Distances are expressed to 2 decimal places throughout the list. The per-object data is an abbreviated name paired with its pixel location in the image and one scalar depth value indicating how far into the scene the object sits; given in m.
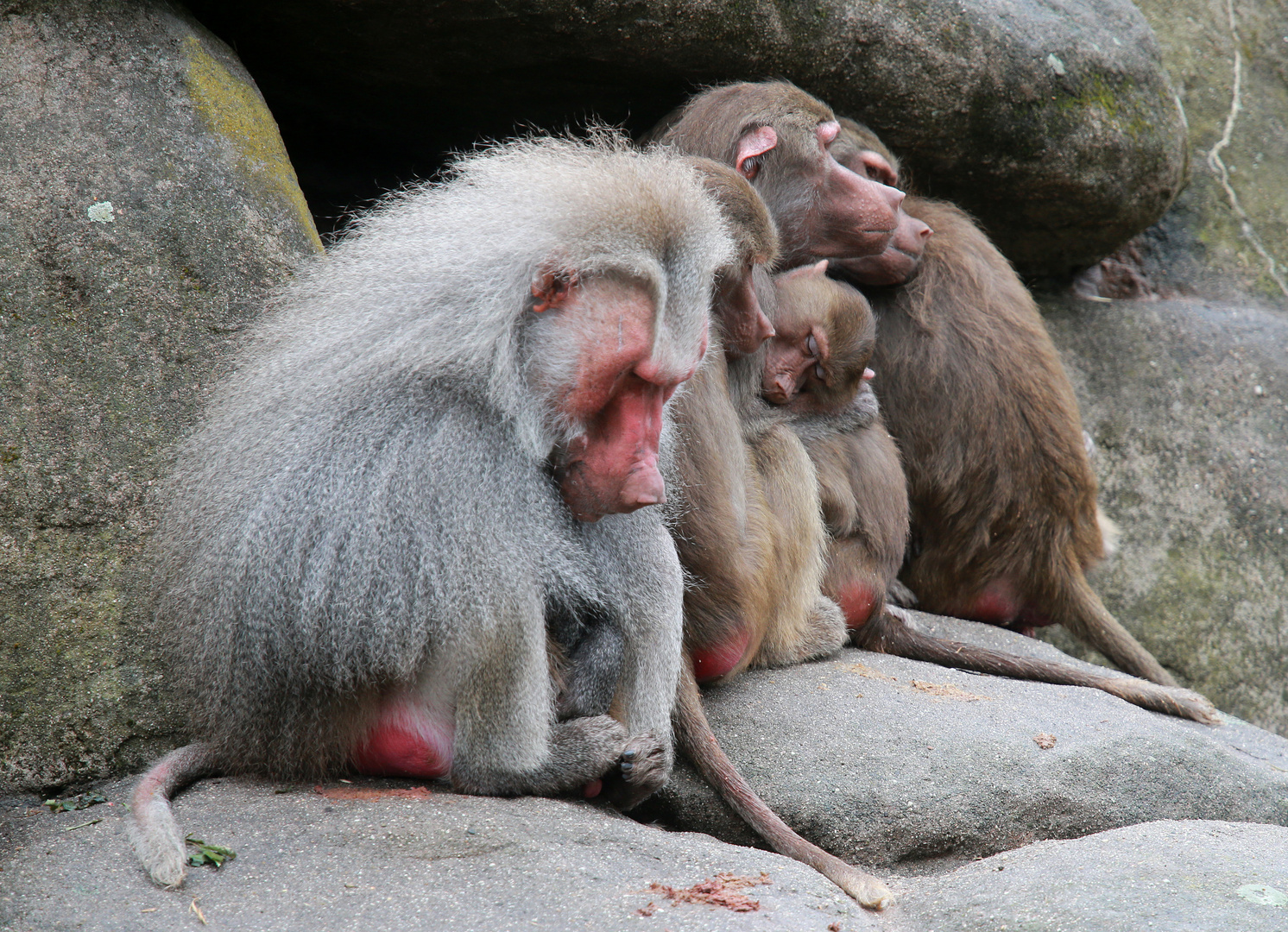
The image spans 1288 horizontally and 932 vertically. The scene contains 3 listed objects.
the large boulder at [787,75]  7.06
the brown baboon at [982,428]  7.80
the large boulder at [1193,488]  9.81
